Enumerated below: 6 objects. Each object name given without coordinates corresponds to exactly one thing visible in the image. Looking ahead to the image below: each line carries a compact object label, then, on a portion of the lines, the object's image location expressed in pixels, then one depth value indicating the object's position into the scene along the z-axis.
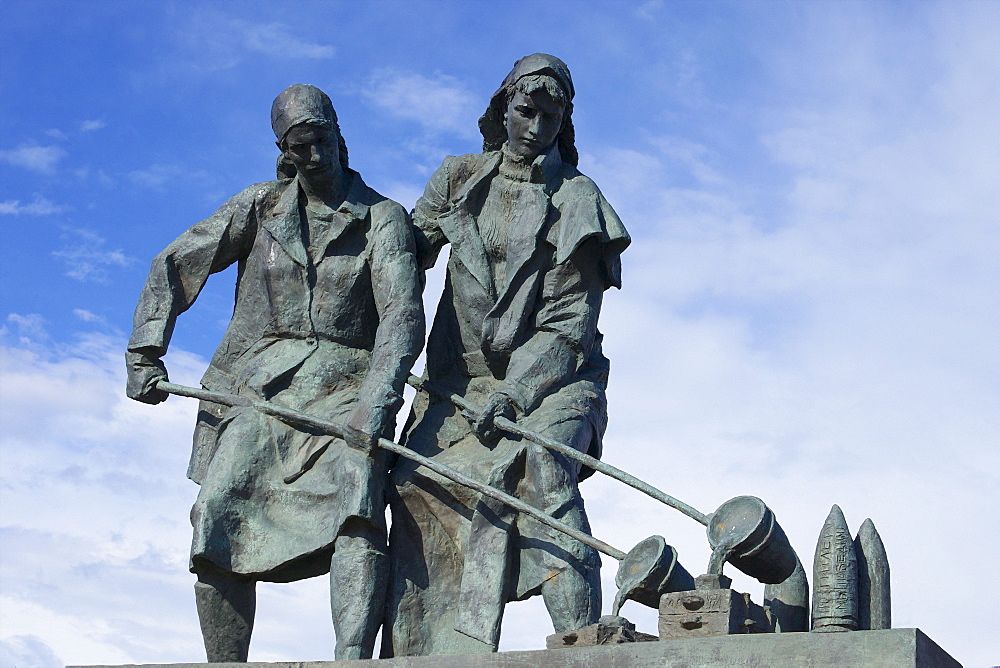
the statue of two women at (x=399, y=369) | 9.38
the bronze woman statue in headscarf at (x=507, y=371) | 9.32
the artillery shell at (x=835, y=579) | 7.39
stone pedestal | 7.08
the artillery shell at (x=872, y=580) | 7.59
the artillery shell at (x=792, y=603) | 8.12
